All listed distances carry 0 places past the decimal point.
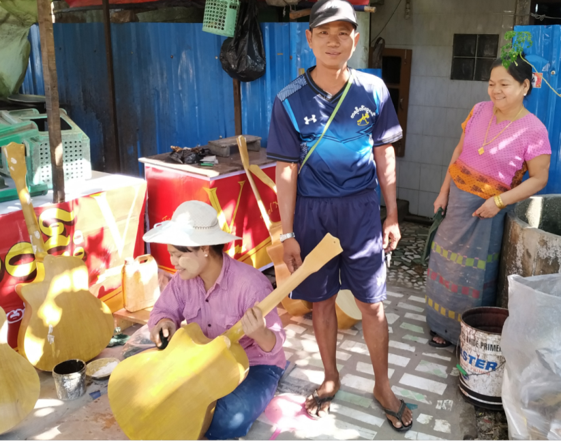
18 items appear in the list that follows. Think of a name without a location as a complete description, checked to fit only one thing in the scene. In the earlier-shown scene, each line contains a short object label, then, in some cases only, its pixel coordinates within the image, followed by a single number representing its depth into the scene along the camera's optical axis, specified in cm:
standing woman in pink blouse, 322
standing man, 277
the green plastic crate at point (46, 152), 407
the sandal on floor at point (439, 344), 379
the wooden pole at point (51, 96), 361
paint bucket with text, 306
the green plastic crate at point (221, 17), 485
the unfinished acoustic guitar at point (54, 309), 347
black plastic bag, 492
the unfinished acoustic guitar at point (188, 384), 255
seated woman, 271
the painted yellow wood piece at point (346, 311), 401
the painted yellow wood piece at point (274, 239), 415
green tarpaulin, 534
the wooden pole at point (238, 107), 532
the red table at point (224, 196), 435
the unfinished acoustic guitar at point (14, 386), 301
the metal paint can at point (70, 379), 326
